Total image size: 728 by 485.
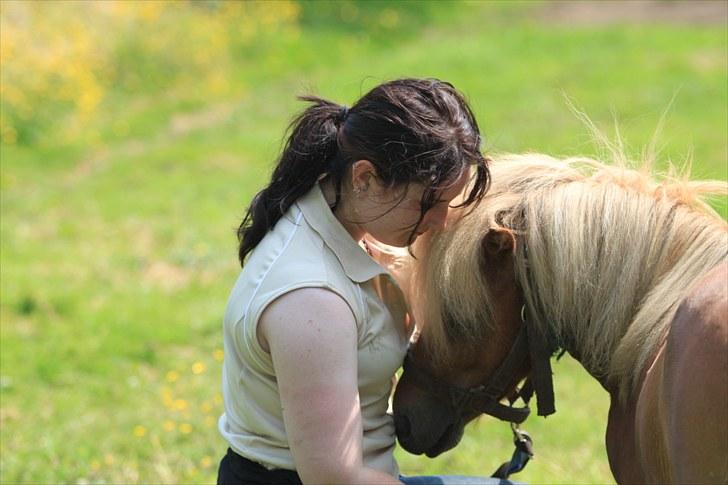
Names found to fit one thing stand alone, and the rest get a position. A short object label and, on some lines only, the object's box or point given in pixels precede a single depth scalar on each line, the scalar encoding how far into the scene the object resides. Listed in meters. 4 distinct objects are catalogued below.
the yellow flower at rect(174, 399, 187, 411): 9.56
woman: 4.34
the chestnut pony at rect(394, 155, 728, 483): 4.60
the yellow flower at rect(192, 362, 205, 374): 10.49
